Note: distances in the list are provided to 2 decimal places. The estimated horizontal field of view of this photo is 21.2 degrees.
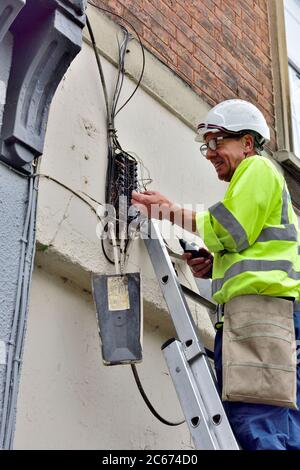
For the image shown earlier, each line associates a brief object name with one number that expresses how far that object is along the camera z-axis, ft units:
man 10.28
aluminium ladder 9.91
